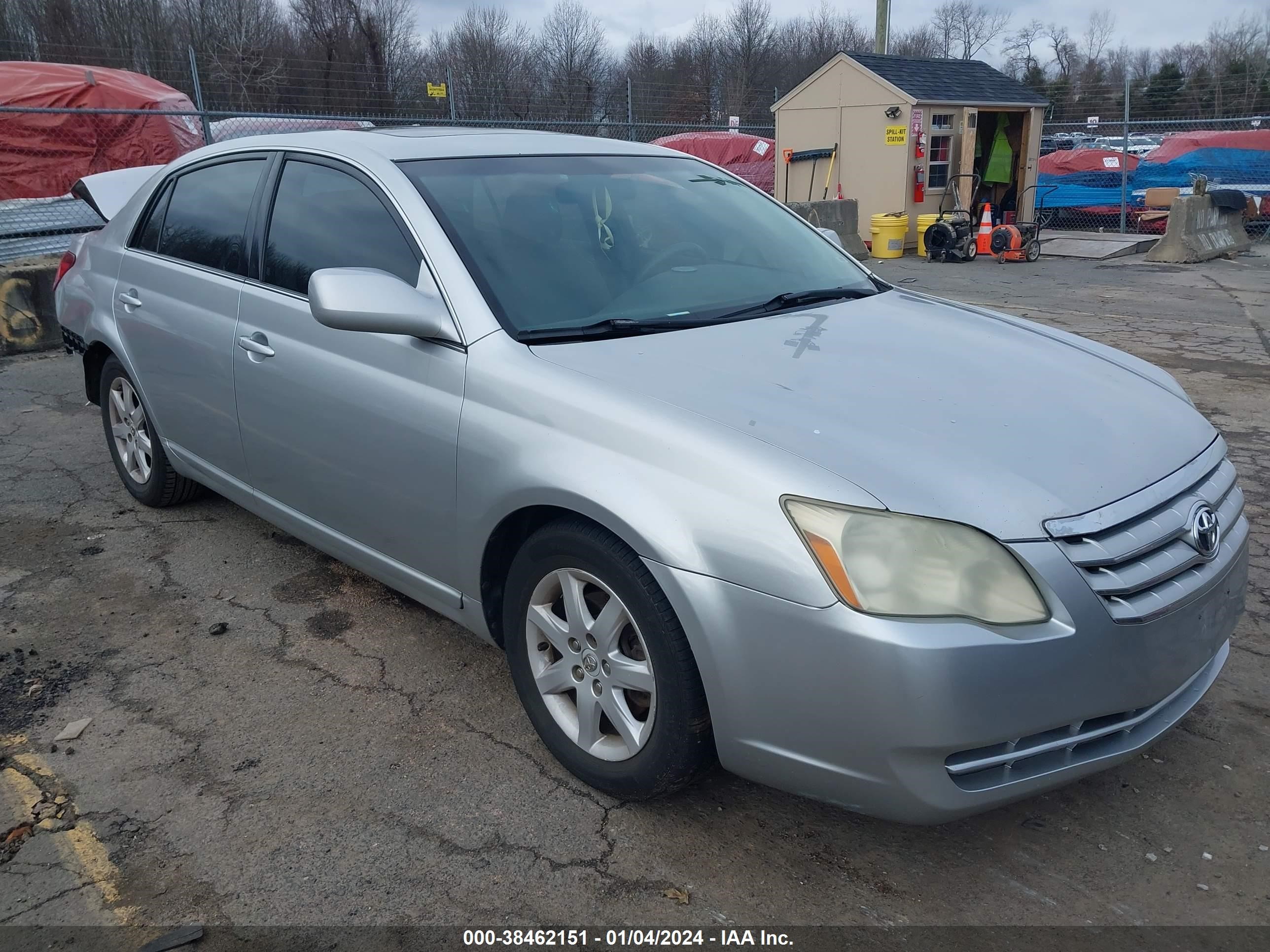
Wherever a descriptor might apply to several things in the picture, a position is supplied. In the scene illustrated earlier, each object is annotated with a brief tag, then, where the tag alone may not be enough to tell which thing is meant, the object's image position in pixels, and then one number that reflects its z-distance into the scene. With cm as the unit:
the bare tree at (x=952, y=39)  6294
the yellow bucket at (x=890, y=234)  1567
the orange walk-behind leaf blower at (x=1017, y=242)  1487
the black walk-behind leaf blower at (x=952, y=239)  1496
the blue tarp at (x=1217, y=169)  1797
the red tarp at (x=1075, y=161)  2019
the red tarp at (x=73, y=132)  1227
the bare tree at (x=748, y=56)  3649
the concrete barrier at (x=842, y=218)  1510
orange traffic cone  1530
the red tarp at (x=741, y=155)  2078
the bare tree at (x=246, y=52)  2747
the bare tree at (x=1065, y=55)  6531
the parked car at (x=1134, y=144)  2753
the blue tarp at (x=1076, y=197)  1902
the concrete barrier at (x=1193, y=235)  1455
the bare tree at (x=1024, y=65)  4809
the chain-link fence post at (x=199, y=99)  1165
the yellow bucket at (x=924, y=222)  1587
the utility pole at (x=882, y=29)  2080
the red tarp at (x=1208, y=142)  1852
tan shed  1580
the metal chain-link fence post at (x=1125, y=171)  1714
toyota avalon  213
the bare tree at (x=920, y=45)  5934
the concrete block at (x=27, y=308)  859
